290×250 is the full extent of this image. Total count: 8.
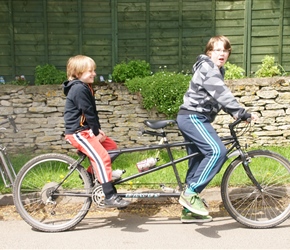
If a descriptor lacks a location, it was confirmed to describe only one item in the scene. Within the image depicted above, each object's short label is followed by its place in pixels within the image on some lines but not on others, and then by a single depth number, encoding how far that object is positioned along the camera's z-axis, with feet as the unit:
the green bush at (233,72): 27.58
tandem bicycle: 15.35
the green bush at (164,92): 25.30
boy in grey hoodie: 14.62
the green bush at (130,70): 27.27
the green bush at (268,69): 27.37
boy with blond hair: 14.92
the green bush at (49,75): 27.73
